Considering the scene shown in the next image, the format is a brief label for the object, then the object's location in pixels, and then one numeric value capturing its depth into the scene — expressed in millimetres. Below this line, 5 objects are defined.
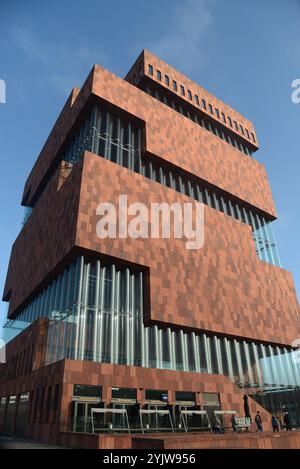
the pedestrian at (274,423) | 29172
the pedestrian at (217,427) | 28088
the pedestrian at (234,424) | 29592
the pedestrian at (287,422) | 28878
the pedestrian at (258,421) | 28703
